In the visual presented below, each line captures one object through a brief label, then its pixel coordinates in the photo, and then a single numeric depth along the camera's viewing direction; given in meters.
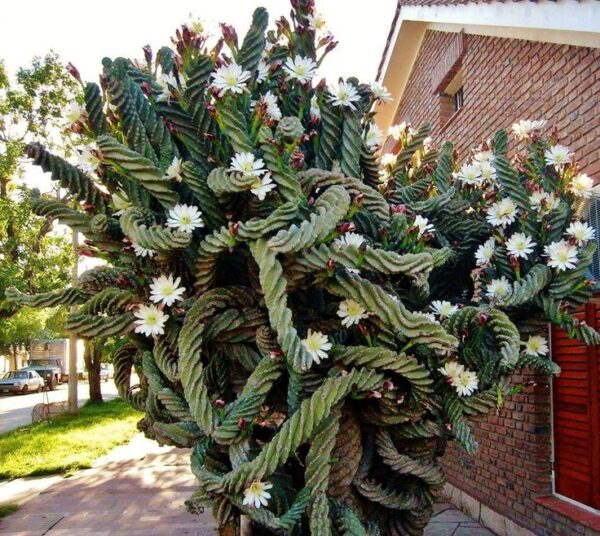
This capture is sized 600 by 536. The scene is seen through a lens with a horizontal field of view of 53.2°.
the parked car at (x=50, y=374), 34.88
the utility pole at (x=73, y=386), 15.58
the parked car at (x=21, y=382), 31.06
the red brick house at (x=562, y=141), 4.41
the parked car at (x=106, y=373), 39.82
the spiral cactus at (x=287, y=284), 2.51
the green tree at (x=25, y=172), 12.83
